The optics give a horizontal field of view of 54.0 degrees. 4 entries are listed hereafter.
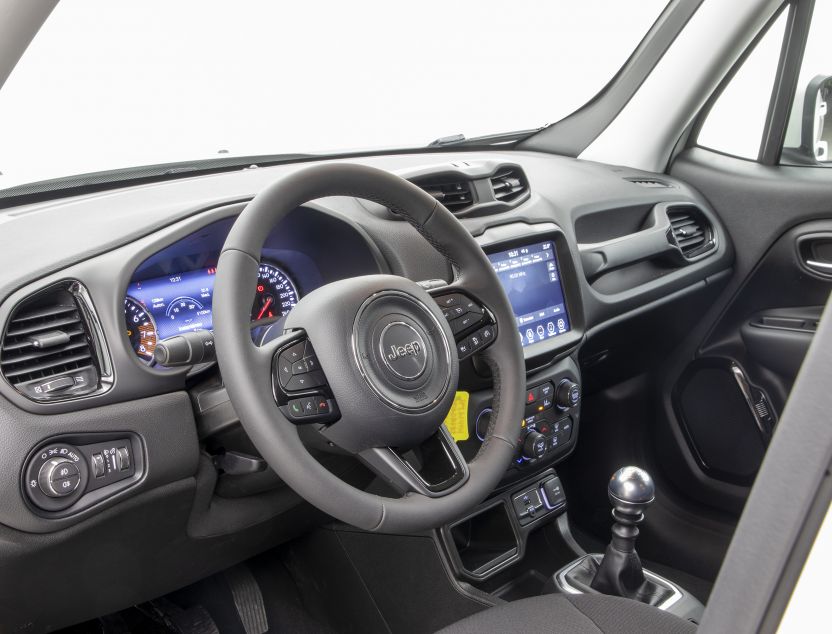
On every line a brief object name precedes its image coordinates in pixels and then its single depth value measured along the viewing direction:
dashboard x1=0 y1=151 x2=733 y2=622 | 1.21
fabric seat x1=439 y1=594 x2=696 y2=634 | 1.21
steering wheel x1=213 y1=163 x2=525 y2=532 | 1.07
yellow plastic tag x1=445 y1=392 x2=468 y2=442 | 1.60
